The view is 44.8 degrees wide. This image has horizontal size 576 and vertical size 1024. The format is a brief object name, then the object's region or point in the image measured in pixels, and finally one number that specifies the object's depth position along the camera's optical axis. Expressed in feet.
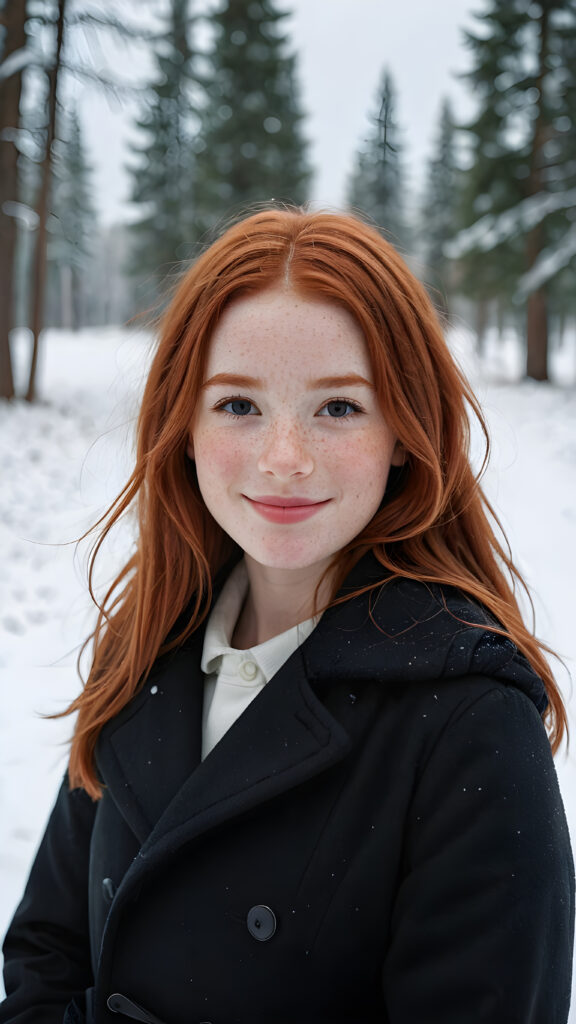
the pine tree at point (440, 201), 77.66
